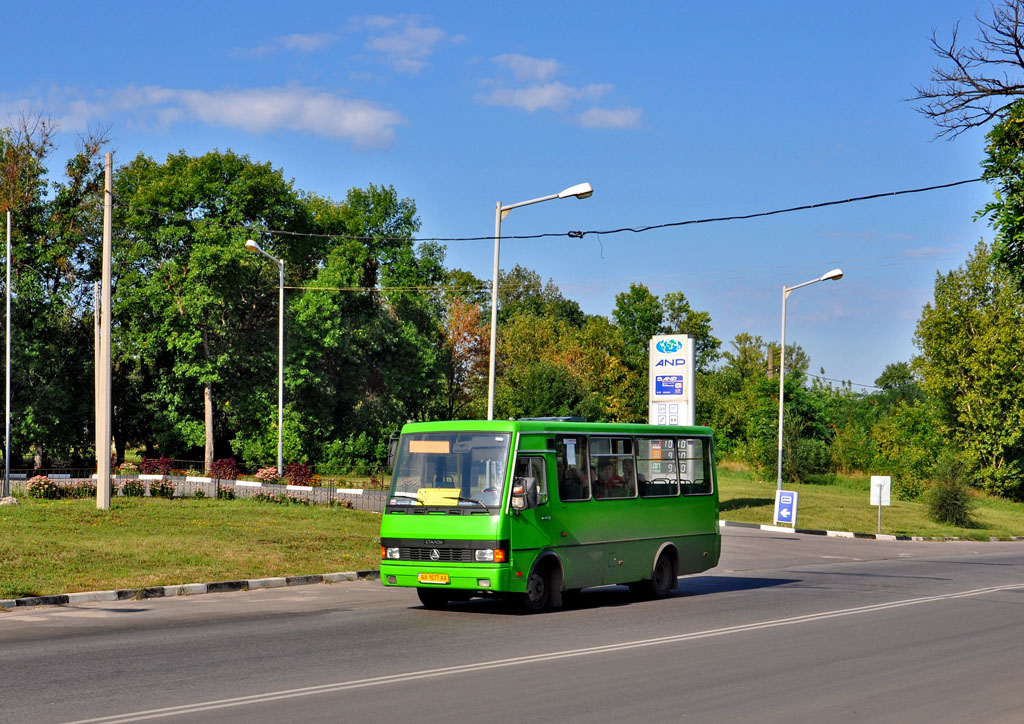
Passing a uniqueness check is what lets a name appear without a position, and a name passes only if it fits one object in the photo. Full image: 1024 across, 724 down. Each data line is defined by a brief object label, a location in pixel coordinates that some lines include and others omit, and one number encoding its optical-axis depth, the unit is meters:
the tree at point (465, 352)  86.12
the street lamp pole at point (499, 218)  25.40
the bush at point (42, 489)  32.72
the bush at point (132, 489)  34.44
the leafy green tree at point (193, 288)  55.19
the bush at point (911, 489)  65.44
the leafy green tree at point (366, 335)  60.53
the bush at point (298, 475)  45.41
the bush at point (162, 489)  34.75
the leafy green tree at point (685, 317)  94.56
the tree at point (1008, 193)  17.42
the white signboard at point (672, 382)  37.91
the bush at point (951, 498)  46.03
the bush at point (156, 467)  49.53
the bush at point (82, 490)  33.59
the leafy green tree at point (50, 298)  53.97
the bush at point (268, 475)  42.50
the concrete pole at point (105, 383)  27.31
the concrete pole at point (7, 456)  40.58
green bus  15.30
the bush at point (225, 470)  48.31
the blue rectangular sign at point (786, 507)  38.78
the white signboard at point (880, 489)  37.62
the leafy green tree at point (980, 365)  68.00
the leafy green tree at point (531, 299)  125.12
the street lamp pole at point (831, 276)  43.91
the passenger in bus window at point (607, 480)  17.20
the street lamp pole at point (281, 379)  42.59
